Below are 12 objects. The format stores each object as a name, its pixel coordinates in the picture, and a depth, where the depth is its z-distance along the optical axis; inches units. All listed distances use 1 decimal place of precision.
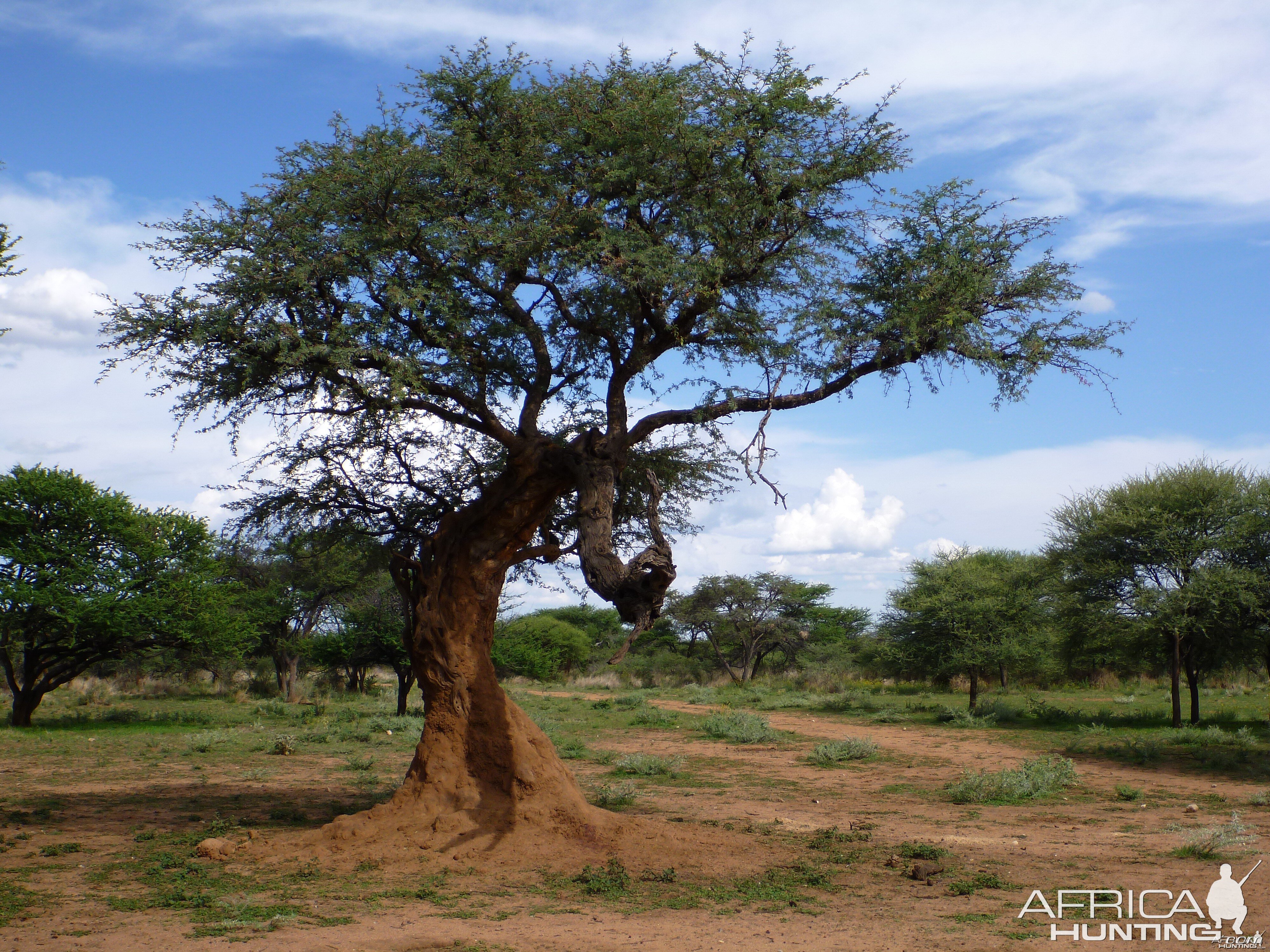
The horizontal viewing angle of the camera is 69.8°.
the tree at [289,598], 1258.0
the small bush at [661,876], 327.6
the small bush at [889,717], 1037.8
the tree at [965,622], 1097.4
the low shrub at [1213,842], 359.3
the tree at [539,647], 1583.4
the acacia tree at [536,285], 354.6
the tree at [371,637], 1043.3
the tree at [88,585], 835.4
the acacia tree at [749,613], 1813.5
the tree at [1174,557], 808.9
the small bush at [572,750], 714.2
